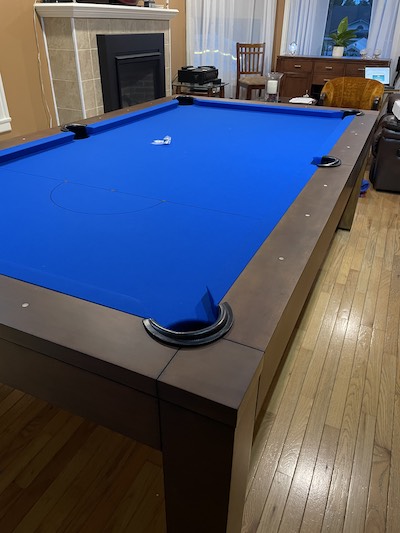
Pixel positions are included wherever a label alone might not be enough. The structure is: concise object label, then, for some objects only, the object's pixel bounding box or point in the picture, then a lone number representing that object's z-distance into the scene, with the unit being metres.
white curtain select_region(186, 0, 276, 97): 5.57
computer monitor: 4.85
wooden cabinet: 5.13
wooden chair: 5.44
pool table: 0.68
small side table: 5.05
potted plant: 5.08
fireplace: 3.47
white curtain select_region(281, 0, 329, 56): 5.34
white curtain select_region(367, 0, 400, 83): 4.96
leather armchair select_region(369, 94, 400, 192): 3.34
